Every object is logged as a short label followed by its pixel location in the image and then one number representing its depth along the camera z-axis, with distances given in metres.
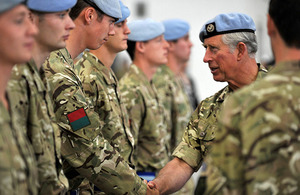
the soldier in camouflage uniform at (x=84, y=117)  6.44
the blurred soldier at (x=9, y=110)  4.27
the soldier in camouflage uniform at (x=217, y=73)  6.95
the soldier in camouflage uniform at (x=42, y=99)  4.97
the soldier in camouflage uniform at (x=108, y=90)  7.66
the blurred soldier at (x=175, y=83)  12.56
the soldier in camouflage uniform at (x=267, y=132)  4.44
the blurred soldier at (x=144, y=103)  9.86
